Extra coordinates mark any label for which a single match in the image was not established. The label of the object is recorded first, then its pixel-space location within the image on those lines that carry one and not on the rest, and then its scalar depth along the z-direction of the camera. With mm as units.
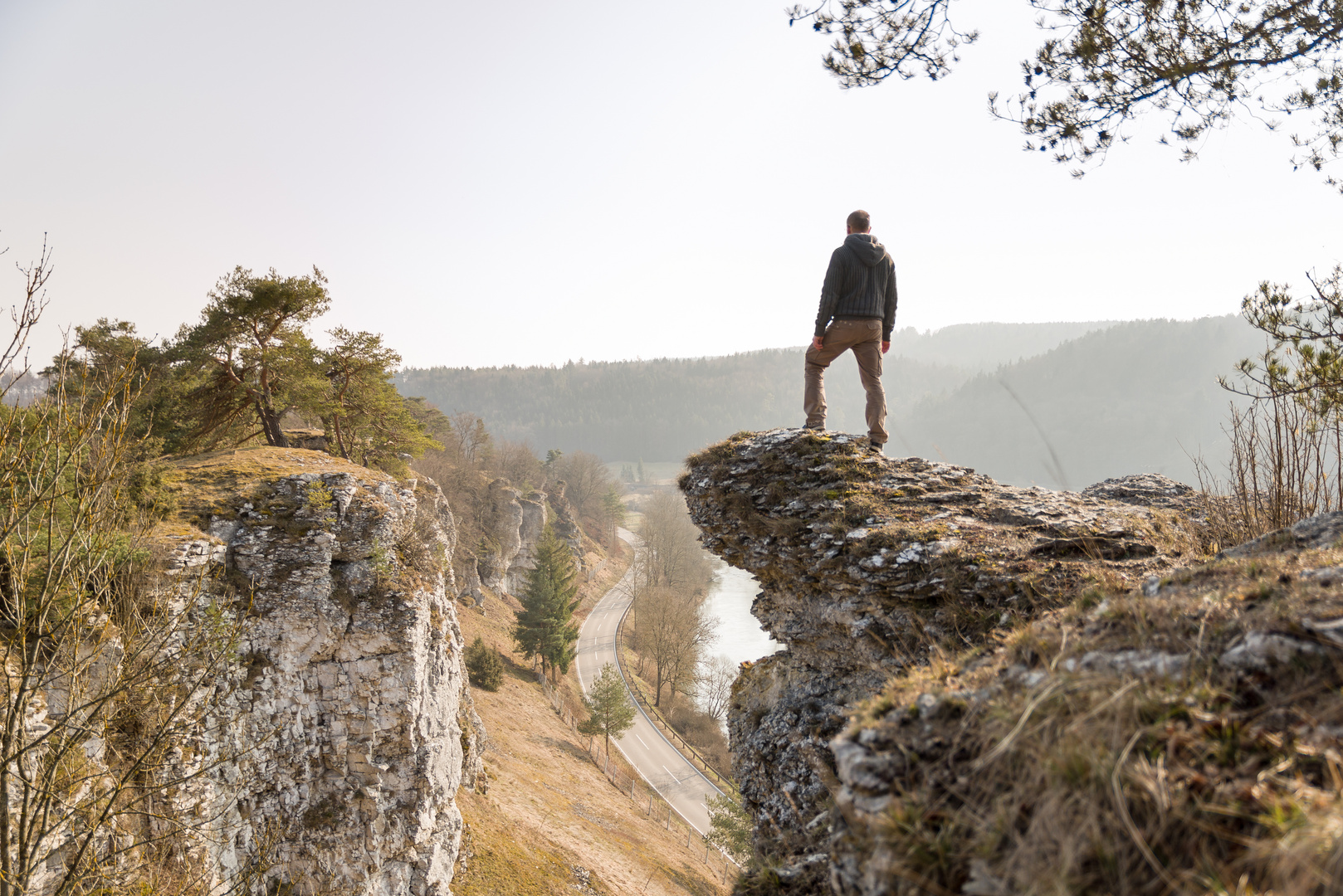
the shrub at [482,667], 28534
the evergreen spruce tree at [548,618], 33906
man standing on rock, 6535
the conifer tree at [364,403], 16625
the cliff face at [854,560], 4875
